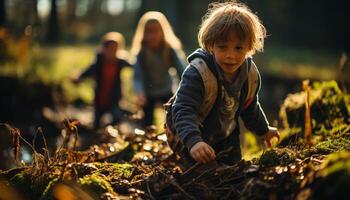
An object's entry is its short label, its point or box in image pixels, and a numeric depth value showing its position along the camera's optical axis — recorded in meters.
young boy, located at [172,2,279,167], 3.86
